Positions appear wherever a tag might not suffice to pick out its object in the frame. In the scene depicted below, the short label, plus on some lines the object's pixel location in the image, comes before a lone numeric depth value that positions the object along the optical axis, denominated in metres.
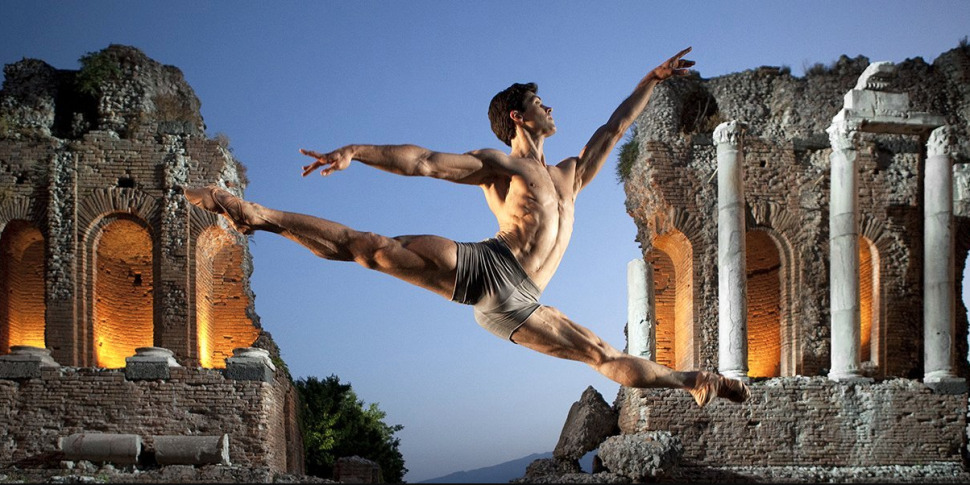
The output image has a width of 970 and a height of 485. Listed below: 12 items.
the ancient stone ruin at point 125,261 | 20.27
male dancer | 7.79
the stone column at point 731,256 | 22.73
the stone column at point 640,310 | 23.08
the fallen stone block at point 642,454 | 20.11
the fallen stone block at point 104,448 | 18.92
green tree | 26.78
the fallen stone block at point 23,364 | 20.20
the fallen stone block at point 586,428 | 22.48
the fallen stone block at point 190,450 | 19.09
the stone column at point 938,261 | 23.20
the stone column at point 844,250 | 22.73
